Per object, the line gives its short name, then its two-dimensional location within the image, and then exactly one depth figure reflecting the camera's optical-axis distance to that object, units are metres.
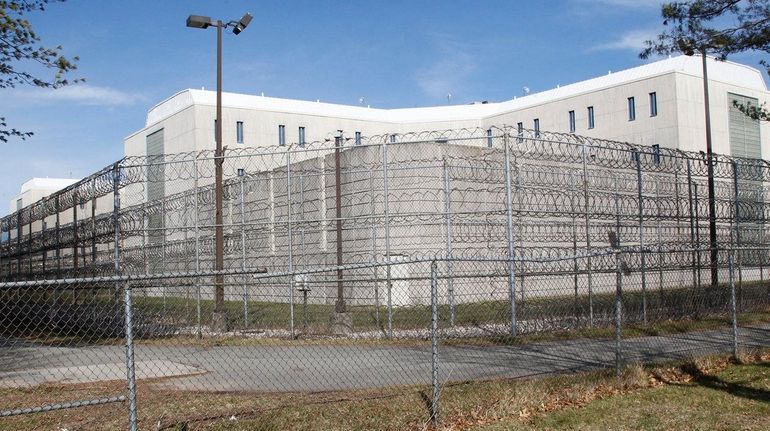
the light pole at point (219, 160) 15.98
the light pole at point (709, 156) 13.74
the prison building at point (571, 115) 41.72
